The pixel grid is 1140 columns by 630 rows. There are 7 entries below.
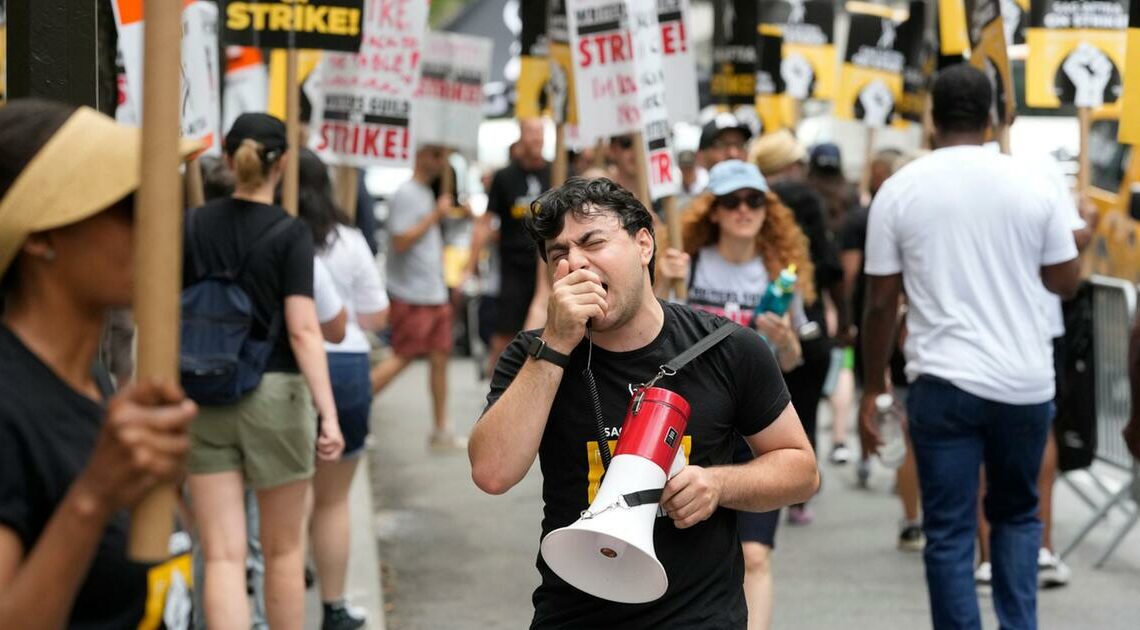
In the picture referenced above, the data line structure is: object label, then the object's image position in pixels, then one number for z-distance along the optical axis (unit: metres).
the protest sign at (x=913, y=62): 13.88
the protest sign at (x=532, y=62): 12.18
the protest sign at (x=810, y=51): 15.89
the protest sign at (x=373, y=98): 8.73
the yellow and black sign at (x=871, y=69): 14.23
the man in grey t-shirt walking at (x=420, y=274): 11.80
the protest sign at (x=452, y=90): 12.31
